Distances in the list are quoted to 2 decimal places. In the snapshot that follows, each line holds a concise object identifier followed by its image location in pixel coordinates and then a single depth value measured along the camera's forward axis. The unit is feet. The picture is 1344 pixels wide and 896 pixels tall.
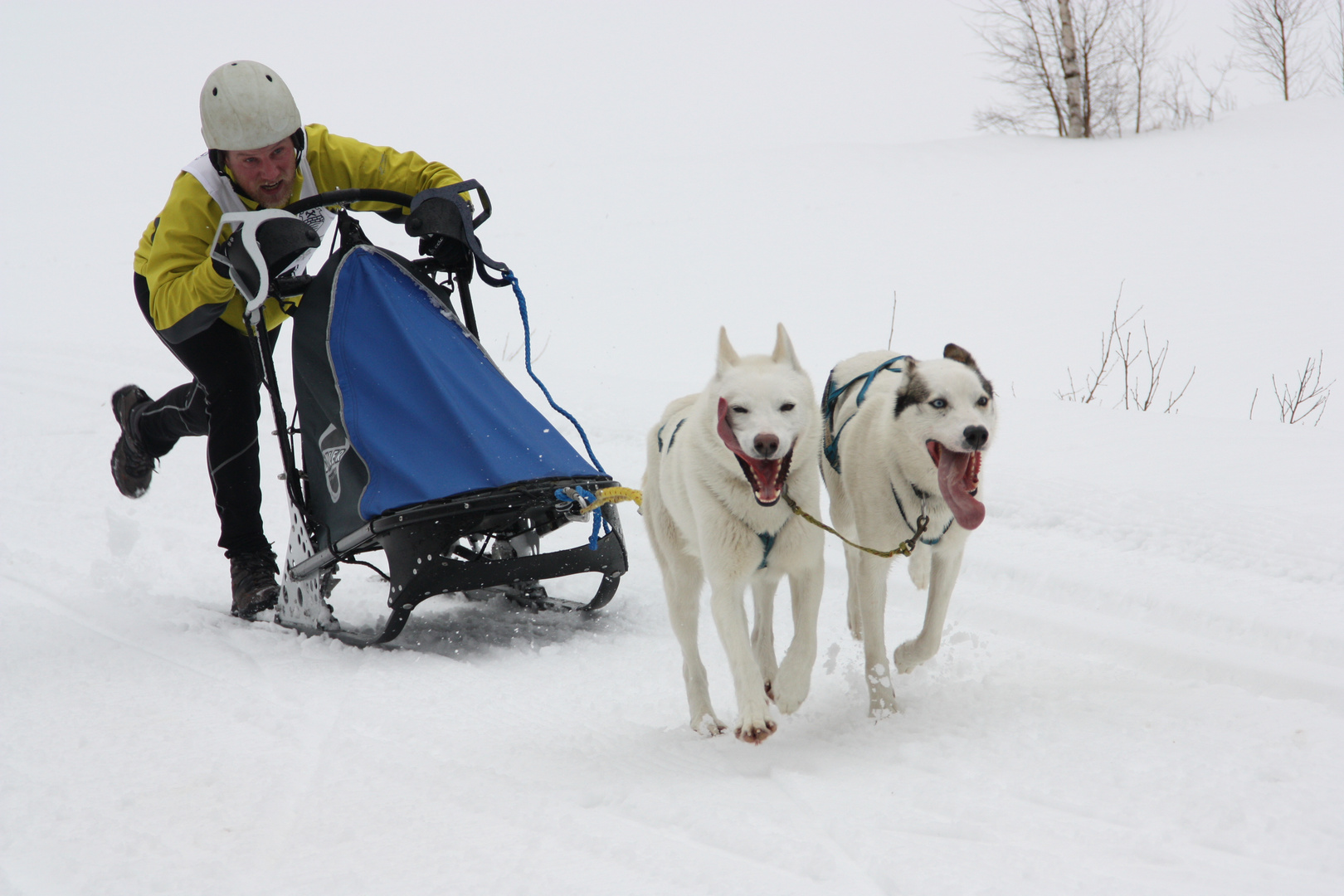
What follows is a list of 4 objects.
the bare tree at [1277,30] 84.38
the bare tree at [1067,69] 65.82
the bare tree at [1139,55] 66.85
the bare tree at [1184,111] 66.90
